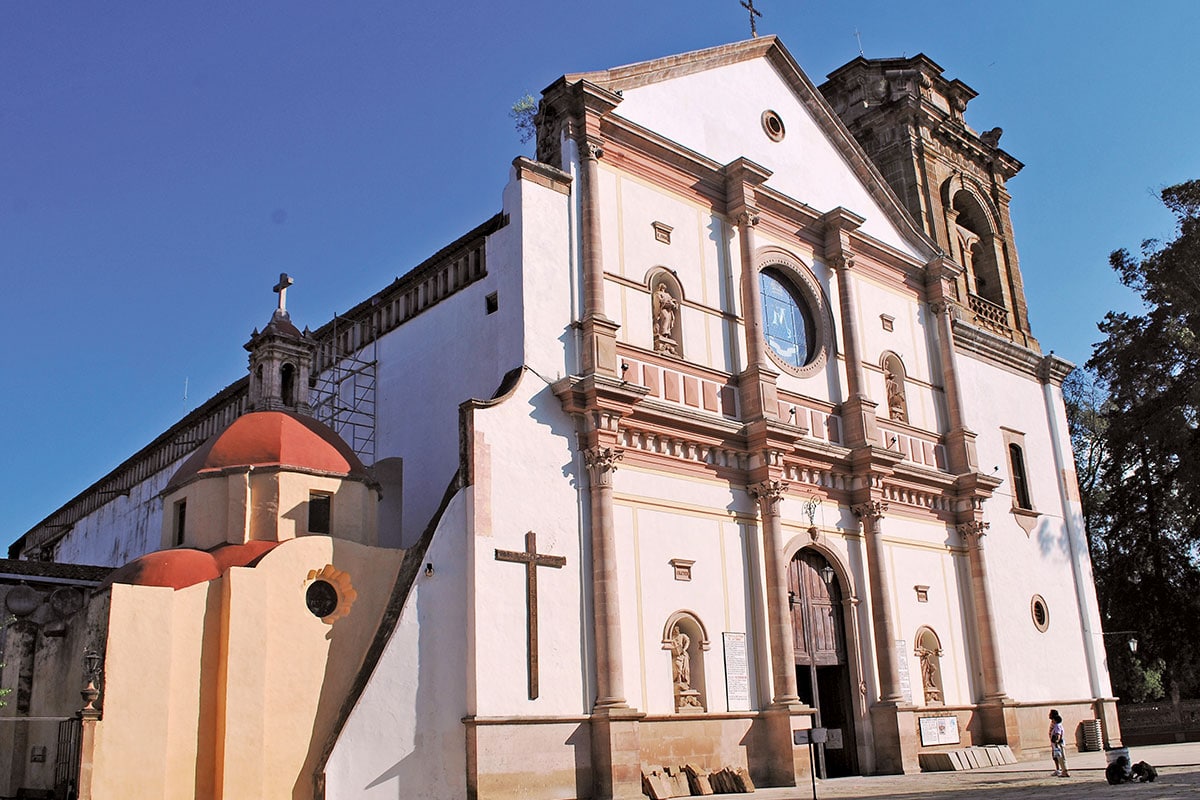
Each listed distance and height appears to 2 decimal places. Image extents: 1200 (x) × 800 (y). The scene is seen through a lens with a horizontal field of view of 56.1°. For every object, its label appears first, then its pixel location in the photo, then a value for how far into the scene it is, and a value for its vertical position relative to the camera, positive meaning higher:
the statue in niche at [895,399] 24.72 +6.63
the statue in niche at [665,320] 20.20 +7.00
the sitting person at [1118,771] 16.05 -0.95
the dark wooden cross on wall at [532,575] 16.48 +2.21
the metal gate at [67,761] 16.05 -0.16
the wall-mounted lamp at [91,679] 14.52 +0.88
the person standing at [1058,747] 18.92 -0.70
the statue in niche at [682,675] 18.20 +0.73
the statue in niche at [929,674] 22.70 +0.71
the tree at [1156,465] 31.12 +6.80
